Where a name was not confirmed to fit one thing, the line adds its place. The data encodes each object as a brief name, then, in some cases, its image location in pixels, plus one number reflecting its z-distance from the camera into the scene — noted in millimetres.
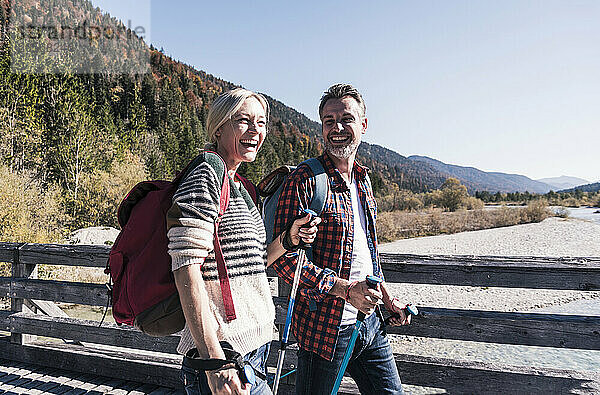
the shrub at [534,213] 50906
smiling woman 1462
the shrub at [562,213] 56831
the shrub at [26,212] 13906
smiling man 2064
